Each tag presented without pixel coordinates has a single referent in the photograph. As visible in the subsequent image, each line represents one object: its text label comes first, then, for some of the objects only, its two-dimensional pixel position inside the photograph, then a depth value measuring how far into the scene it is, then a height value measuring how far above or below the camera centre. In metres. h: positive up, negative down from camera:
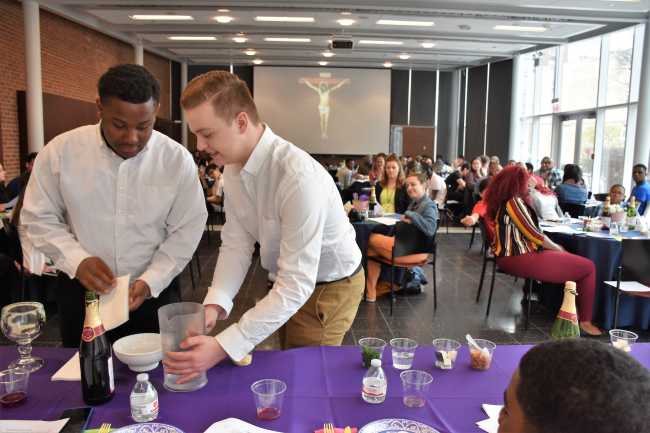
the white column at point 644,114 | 8.05 +0.97
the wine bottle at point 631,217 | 4.44 -0.52
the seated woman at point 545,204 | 4.88 -0.44
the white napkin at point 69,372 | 1.29 -0.64
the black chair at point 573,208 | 5.78 -0.57
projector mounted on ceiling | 9.80 +2.58
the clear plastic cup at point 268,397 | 1.13 -0.61
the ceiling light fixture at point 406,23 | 9.89 +3.11
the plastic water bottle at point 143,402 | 1.10 -0.61
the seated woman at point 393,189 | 5.54 -0.36
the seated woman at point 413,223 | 4.16 -0.59
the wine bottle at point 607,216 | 4.27 -0.50
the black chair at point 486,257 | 3.82 -0.96
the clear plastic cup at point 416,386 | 1.20 -0.61
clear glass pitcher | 1.21 -0.47
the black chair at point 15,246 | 3.49 -0.74
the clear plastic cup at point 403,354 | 1.40 -0.61
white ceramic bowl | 1.33 -0.61
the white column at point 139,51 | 11.86 +2.78
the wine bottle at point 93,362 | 1.17 -0.55
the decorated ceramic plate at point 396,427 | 1.08 -0.65
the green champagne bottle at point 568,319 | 1.47 -0.52
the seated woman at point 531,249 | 3.71 -0.72
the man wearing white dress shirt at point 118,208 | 1.59 -0.20
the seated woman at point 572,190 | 6.08 -0.34
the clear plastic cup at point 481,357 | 1.42 -0.62
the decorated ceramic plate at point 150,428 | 1.06 -0.65
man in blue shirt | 6.00 -0.29
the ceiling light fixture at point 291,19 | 9.81 +3.10
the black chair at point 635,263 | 3.45 -0.76
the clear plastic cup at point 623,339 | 1.52 -0.60
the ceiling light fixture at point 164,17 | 9.60 +3.03
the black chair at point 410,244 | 4.15 -0.78
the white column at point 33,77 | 7.92 +1.39
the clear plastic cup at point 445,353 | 1.42 -0.61
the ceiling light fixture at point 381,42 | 11.91 +3.19
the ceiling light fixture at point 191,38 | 11.60 +3.14
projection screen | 15.78 +1.93
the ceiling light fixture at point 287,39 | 11.82 +3.18
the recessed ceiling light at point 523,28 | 10.07 +3.09
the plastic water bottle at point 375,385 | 1.21 -0.61
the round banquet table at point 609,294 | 3.79 -1.10
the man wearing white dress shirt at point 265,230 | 1.29 -0.24
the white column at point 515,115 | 13.30 +1.47
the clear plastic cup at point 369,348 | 1.38 -0.60
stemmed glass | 1.38 -0.55
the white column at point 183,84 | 15.53 +2.49
